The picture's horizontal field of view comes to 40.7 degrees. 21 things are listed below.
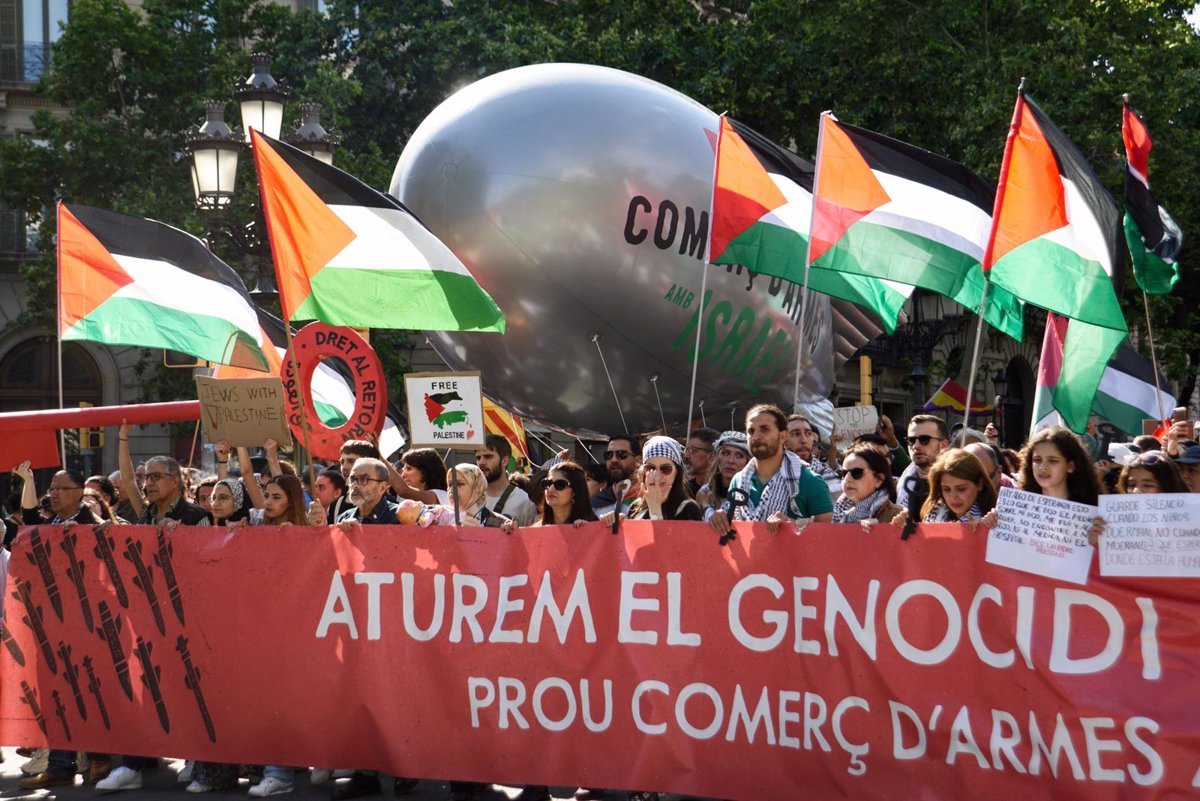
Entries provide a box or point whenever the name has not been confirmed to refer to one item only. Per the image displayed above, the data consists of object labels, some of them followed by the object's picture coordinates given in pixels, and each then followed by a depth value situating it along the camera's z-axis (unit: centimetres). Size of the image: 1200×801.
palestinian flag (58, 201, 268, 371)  908
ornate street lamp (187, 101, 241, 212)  1194
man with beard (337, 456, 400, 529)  764
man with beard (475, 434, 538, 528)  866
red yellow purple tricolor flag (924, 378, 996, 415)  1883
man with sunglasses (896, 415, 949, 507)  807
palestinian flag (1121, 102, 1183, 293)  918
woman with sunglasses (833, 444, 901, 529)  737
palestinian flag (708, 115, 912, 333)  952
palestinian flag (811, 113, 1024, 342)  892
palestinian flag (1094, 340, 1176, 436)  1239
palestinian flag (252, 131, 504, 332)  853
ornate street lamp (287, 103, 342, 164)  1203
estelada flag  1319
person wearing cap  717
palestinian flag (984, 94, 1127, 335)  816
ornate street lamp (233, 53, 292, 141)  1191
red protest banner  585
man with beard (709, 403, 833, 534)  712
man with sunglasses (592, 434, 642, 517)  984
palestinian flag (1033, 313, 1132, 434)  1004
